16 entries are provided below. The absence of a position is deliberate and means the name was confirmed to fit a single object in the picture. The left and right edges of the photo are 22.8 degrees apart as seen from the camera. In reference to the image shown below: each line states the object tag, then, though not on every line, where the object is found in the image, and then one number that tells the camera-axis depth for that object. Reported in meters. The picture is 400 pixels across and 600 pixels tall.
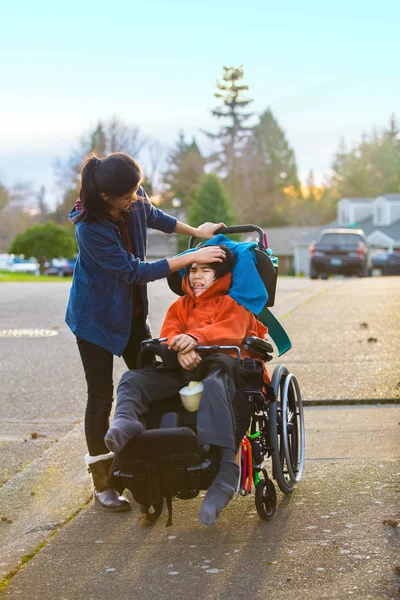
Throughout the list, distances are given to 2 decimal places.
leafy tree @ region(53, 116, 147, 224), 72.75
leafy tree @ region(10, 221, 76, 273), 47.00
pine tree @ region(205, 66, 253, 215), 90.56
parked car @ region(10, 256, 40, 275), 63.50
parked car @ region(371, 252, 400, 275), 44.44
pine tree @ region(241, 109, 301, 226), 92.19
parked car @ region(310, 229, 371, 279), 31.34
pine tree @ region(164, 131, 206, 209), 89.81
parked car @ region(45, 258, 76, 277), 59.05
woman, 5.08
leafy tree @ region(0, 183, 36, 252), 81.69
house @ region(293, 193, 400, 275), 74.62
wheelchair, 4.53
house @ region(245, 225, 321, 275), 82.38
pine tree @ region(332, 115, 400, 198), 104.81
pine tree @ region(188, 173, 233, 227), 69.81
